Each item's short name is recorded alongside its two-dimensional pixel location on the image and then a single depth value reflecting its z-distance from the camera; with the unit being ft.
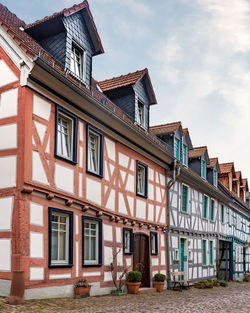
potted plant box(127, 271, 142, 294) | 47.93
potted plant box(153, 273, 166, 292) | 55.52
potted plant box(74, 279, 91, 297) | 38.76
